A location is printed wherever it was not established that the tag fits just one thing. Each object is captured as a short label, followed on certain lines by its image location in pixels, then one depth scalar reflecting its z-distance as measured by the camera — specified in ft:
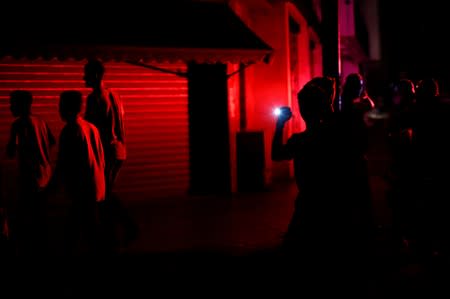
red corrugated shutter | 30.12
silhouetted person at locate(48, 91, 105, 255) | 18.88
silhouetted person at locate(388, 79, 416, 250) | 21.60
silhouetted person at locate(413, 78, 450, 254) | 20.29
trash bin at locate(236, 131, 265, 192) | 35.40
